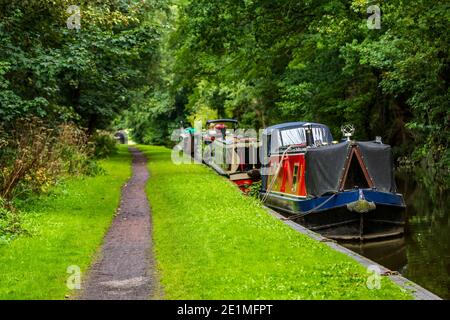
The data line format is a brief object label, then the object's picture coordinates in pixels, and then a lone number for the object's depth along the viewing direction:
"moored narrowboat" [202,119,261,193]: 29.56
